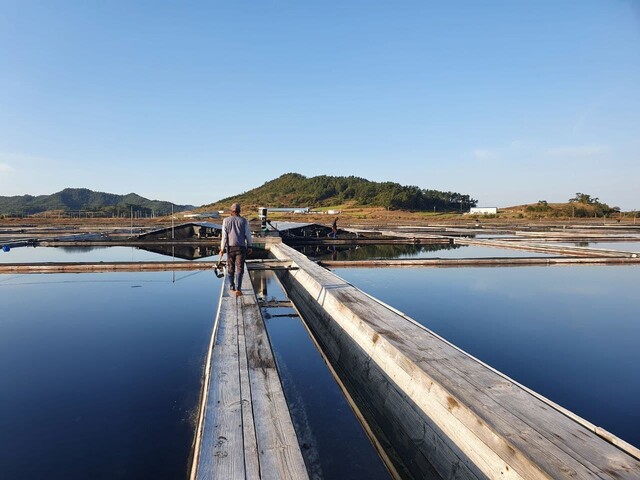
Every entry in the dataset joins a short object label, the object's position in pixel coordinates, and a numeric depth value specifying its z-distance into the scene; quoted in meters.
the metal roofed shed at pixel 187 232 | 25.23
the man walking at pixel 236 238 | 7.62
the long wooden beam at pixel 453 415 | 2.68
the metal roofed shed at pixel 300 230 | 26.10
